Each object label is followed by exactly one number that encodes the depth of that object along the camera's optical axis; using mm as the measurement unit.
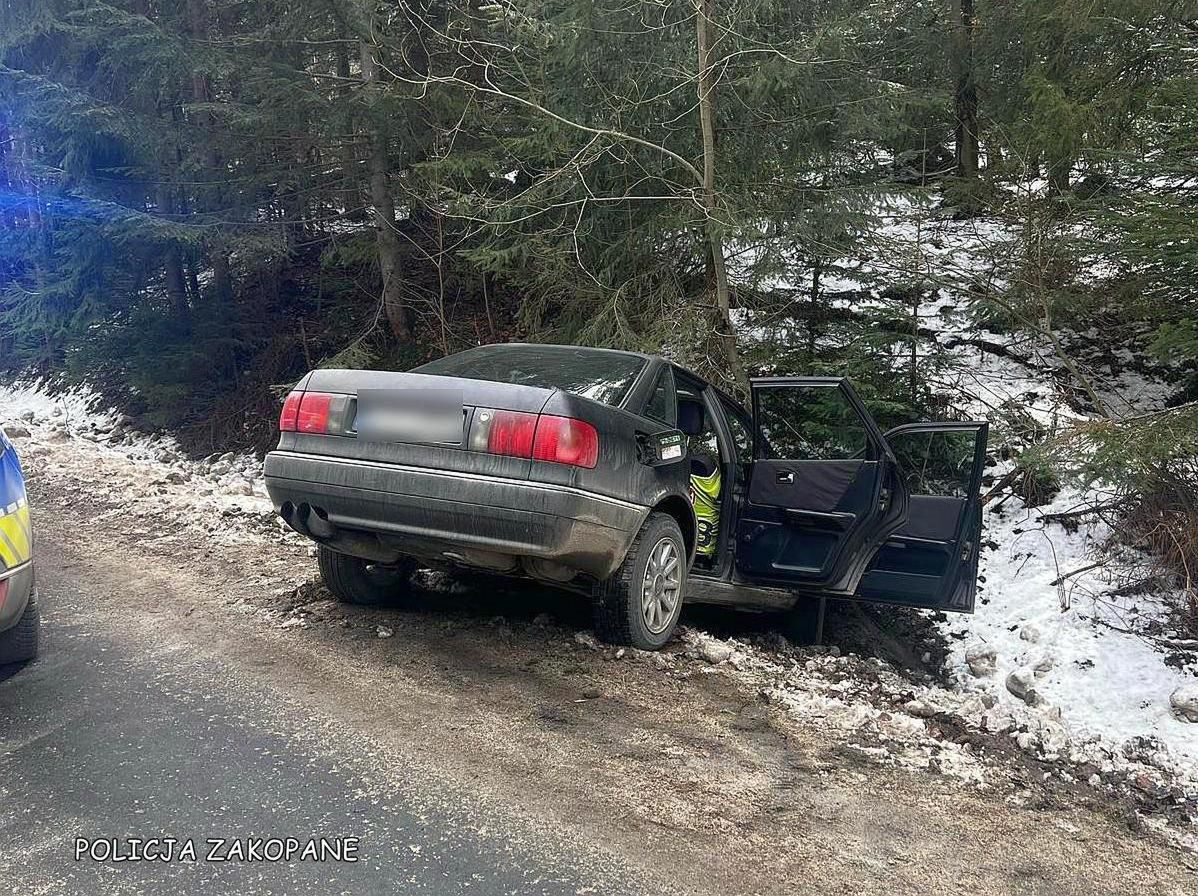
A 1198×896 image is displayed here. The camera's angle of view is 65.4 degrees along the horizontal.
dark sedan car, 4246
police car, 3848
